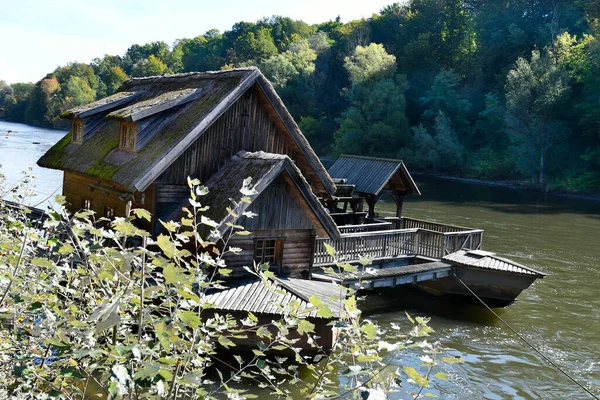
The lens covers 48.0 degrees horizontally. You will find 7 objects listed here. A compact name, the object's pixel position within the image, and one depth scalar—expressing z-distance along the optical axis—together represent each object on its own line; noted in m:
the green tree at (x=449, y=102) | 71.19
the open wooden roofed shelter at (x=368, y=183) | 23.72
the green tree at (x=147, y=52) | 154.38
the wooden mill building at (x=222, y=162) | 16.33
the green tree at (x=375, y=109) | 68.44
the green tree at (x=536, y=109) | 57.16
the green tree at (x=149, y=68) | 129.50
